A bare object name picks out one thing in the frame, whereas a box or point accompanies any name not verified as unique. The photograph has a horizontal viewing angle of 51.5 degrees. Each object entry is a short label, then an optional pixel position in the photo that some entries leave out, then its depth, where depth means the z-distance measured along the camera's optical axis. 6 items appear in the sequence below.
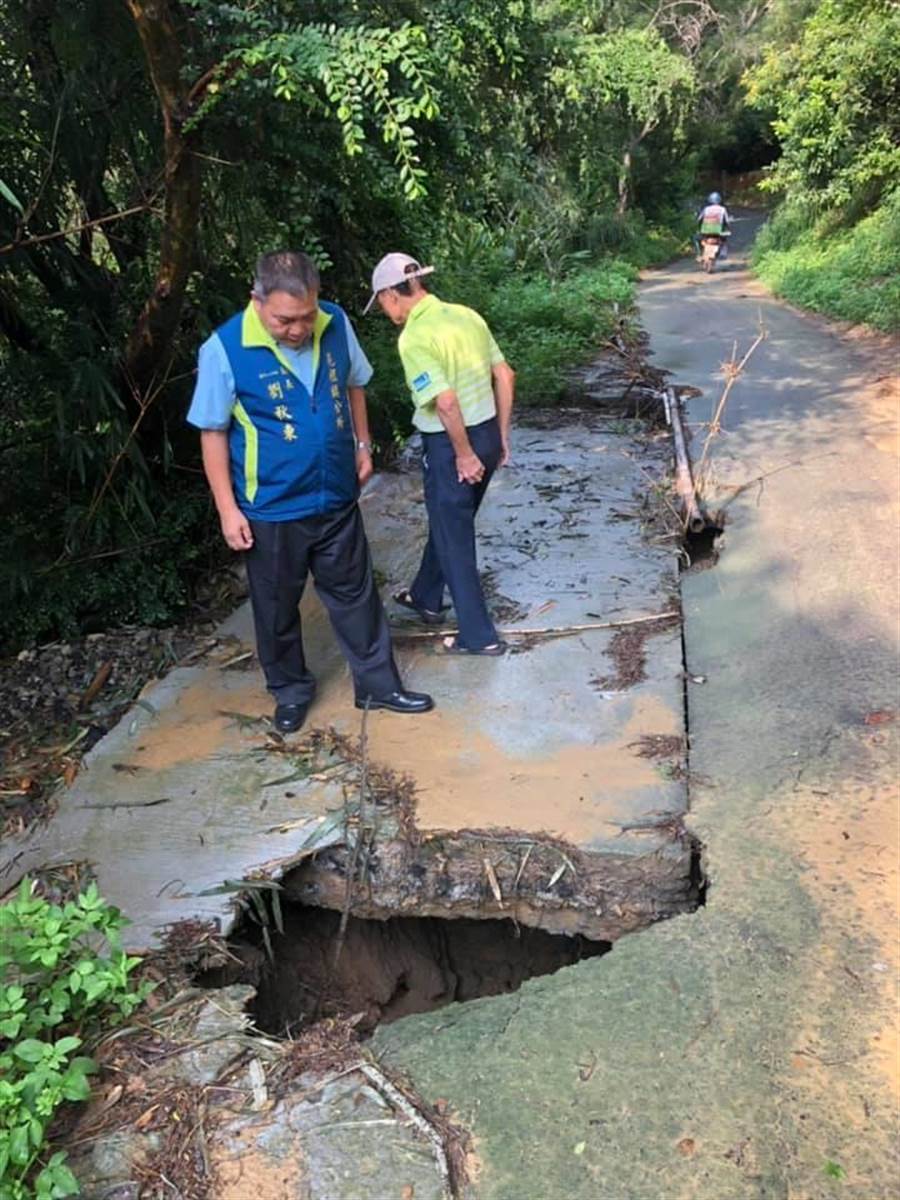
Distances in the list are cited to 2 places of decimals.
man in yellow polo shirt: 3.50
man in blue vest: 2.98
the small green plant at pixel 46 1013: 1.83
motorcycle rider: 19.91
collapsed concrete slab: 2.83
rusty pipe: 5.30
